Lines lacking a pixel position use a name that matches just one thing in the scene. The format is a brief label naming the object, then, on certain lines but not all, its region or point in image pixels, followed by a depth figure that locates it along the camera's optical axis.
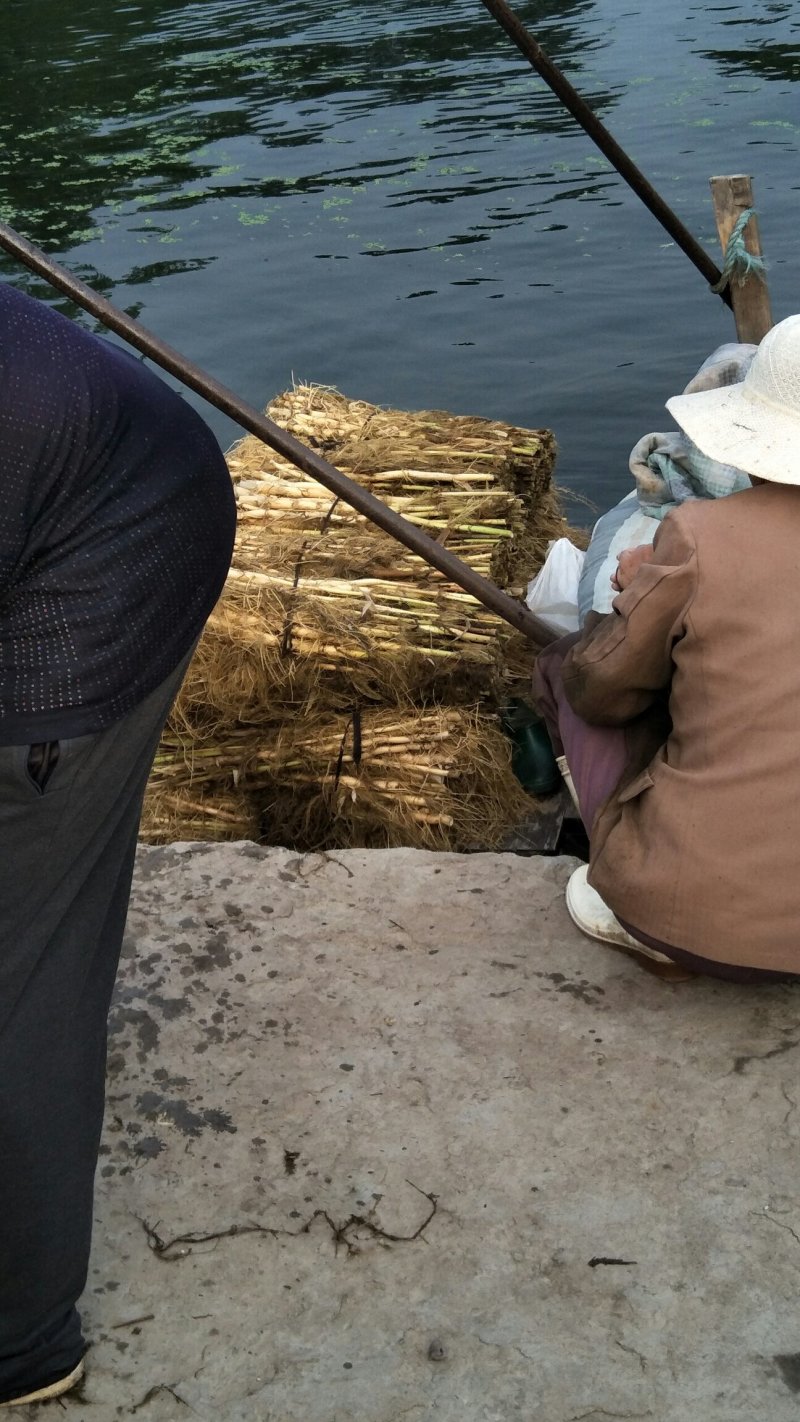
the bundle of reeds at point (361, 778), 4.07
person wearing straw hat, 2.61
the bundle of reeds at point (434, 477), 4.30
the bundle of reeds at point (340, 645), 4.00
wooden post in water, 4.76
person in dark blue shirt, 1.84
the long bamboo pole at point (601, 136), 3.79
